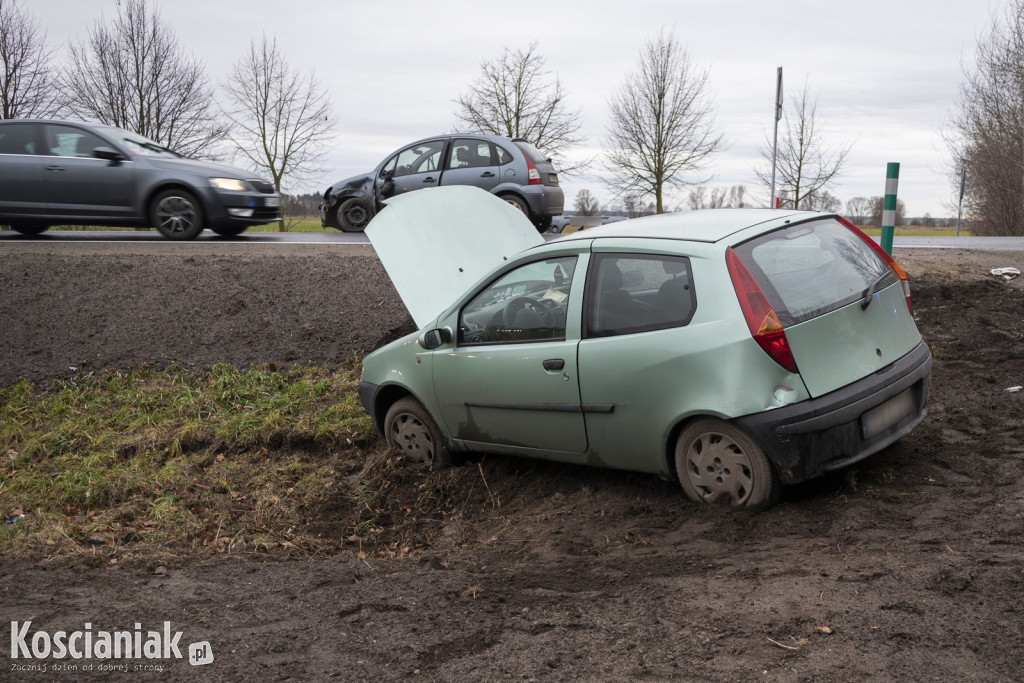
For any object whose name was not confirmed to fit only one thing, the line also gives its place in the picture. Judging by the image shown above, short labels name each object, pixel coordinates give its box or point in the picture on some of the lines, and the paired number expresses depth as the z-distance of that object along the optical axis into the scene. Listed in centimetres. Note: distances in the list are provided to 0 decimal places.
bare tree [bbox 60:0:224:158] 3166
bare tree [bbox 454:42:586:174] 3234
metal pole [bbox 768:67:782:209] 1567
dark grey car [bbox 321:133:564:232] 1379
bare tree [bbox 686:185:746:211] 3384
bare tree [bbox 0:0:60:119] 2825
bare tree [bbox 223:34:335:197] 3462
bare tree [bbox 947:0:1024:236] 3353
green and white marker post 825
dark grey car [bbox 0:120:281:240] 1205
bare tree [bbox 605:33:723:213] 3391
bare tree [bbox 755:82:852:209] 3441
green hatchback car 403
